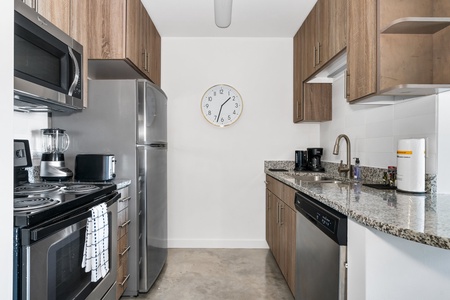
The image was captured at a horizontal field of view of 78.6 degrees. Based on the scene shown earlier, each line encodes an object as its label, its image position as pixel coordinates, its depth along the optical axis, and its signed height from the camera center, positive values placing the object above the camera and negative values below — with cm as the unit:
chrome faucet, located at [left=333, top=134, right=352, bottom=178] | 232 -12
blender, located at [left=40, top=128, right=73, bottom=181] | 185 -6
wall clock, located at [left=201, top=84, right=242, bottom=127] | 322 +48
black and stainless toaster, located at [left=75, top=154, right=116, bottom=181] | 192 -14
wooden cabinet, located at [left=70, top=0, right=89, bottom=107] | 183 +82
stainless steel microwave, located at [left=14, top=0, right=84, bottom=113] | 129 +45
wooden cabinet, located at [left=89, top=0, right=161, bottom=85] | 209 +90
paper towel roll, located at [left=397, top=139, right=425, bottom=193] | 145 -9
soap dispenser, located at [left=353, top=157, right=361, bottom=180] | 222 -18
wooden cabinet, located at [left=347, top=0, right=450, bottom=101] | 150 +56
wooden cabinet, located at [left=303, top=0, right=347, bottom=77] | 190 +92
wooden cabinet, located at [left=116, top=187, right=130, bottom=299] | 188 -67
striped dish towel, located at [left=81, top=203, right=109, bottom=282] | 139 -50
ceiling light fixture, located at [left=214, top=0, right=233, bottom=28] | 224 +120
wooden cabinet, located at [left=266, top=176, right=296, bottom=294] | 202 -67
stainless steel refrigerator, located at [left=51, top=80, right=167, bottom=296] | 204 +7
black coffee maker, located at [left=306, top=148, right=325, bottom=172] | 298 -12
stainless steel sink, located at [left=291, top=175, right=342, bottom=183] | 247 -28
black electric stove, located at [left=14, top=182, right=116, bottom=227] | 101 -24
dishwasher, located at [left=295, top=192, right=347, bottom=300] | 114 -51
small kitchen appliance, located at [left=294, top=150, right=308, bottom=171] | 308 -13
